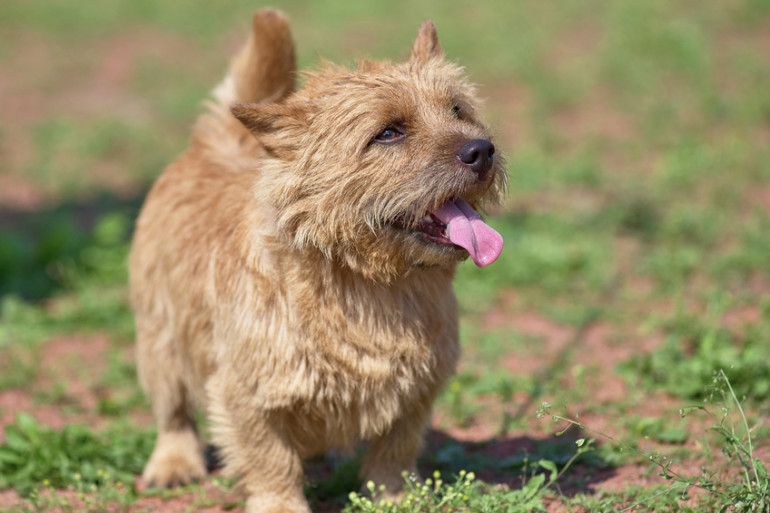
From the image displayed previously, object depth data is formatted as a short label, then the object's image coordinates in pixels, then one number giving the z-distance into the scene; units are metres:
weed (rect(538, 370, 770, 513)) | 6.18
